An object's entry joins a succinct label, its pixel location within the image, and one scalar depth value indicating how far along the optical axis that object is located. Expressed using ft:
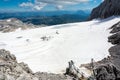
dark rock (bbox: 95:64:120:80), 88.25
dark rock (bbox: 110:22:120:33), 206.28
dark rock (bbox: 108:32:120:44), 173.78
